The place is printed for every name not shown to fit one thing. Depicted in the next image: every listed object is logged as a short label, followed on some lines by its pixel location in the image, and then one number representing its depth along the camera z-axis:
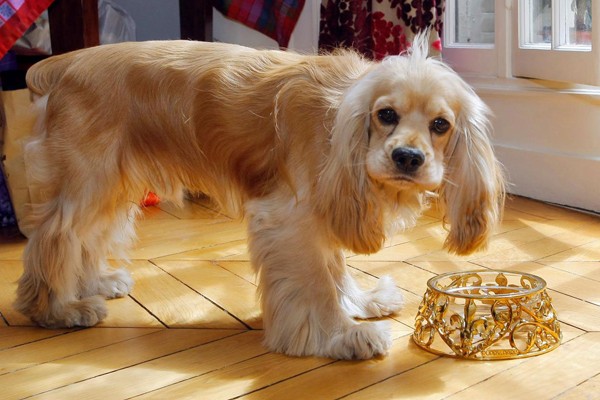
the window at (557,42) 2.25
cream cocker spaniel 1.59
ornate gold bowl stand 1.60
